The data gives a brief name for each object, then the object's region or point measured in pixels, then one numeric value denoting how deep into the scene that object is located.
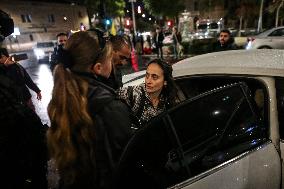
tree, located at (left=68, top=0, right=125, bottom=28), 33.81
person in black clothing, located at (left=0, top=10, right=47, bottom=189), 1.97
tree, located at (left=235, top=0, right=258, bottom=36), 29.66
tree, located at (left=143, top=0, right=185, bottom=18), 23.39
